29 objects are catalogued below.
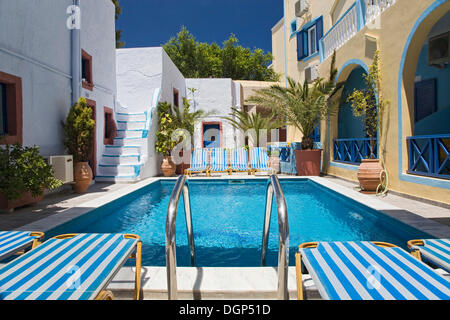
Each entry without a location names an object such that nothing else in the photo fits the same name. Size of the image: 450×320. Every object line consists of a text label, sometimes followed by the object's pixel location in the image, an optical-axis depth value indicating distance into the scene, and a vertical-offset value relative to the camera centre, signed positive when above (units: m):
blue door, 20.76 +1.41
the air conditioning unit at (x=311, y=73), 15.78 +4.57
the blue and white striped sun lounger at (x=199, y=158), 12.10 -0.04
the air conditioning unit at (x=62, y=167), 7.47 -0.21
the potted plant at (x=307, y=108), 10.35 +1.71
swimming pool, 3.98 -1.24
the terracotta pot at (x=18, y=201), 5.73 -0.85
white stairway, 10.33 +0.26
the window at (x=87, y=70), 10.09 +3.06
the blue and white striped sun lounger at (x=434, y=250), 2.23 -0.79
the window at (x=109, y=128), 11.60 +1.22
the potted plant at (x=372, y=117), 7.19 +1.01
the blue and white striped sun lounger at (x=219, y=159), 11.66 -0.10
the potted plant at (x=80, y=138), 8.10 +0.59
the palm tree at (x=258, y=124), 14.43 +1.67
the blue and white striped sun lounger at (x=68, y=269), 1.72 -0.76
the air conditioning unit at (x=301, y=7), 16.77 +8.59
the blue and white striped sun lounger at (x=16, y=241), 2.47 -0.75
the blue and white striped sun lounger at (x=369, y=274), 1.67 -0.78
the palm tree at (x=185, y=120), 12.94 +1.68
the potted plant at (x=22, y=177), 5.51 -0.35
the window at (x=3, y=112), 6.69 +1.09
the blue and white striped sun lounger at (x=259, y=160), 11.48 -0.16
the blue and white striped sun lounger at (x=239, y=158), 12.00 -0.07
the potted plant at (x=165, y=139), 11.62 +0.77
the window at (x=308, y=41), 16.19 +6.60
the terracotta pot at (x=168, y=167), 11.54 -0.37
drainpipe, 9.02 +2.94
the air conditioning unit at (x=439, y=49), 7.86 +2.83
